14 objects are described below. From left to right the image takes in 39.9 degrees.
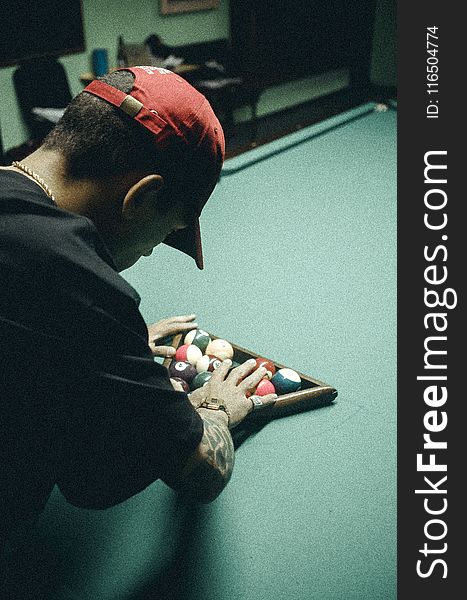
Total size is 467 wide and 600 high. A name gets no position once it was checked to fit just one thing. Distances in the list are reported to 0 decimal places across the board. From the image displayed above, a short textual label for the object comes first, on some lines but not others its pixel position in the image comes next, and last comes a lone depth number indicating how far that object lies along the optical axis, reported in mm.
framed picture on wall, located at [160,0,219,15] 5711
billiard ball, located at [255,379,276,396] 1614
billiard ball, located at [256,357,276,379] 1710
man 937
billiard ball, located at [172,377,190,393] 1649
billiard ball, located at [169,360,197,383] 1684
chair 4598
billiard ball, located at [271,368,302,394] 1652
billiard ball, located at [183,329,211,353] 1833
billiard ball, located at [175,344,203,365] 1766
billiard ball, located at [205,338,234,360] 1795
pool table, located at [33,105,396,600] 1191
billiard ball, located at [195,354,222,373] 1731
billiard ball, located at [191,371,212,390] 1662
